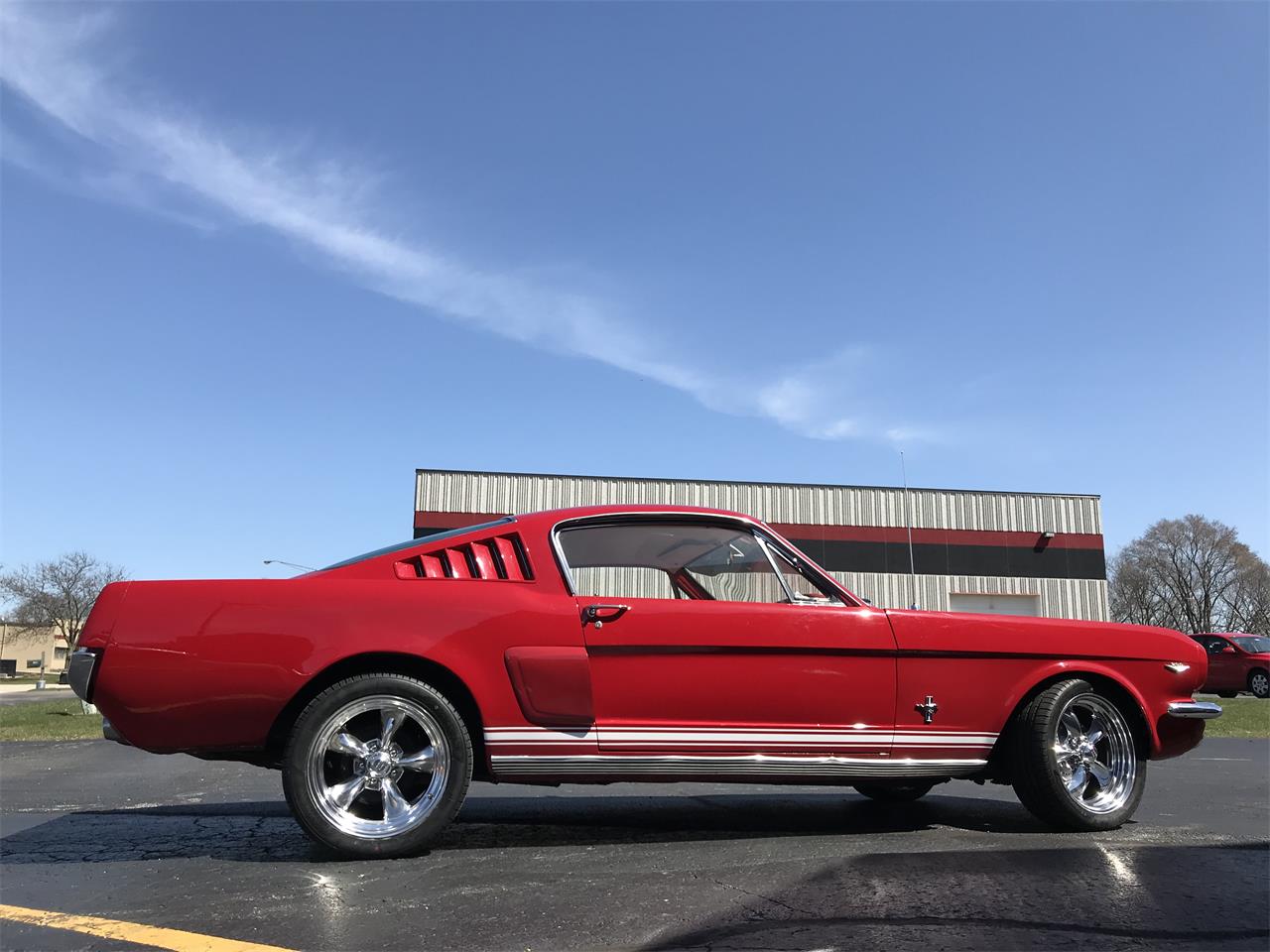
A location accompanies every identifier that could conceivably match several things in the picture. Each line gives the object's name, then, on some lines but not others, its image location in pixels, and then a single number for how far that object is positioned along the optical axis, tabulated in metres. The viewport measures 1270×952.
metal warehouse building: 32.88
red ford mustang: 3.58
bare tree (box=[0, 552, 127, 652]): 72.19
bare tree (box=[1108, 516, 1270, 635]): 81.19
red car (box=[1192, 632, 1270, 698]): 23.00
